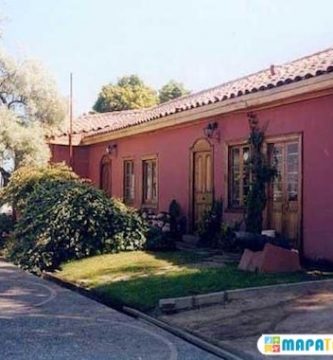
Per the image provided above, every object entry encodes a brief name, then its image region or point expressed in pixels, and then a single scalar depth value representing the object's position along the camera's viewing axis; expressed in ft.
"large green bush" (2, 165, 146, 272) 41.50
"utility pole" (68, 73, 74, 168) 68.28
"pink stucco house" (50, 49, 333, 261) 35.63
